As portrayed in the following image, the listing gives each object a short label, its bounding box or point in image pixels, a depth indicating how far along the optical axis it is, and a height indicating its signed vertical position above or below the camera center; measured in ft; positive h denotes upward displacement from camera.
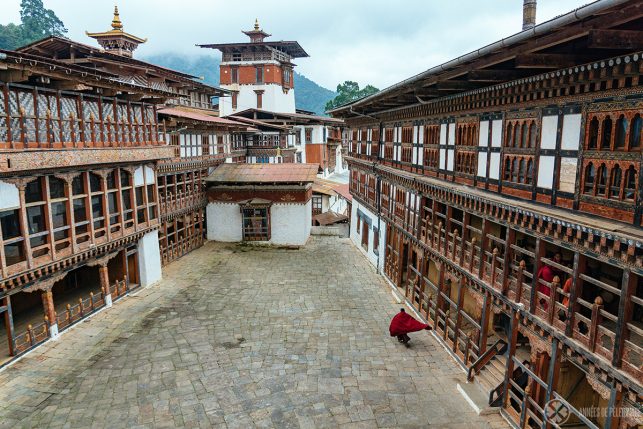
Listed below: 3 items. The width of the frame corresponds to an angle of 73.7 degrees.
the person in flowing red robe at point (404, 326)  48.06 -19.98
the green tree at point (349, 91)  294.97 +38.65
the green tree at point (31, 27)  215.26 +67.01
